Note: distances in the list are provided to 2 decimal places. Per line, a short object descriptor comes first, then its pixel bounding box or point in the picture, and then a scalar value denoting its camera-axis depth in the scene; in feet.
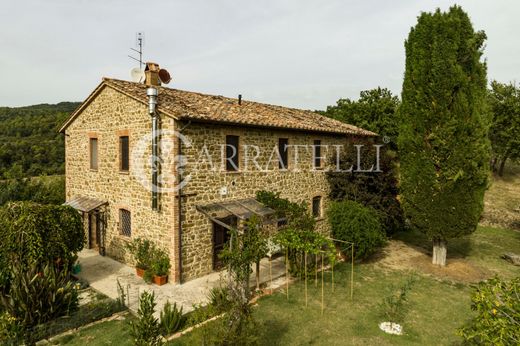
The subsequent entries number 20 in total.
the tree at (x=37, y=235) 28.73
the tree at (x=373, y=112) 88.79
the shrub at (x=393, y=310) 26.97
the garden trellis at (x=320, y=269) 30.11
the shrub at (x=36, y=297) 24.67
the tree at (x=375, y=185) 49.80
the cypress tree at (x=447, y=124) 38.22
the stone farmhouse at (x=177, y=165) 34.94
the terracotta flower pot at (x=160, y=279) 34.24
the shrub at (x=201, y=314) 26.17
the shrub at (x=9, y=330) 21.93
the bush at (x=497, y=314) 12.84
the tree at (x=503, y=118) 90.71
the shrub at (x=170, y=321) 24.71
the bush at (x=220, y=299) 27.35
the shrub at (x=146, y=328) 19.31
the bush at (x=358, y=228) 40.98
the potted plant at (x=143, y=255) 36.45
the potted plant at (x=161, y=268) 34.40
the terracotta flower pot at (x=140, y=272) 36.58
